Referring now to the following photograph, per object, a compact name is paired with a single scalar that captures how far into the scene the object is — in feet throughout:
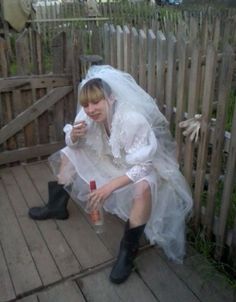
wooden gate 11.34
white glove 7.67
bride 7.14
